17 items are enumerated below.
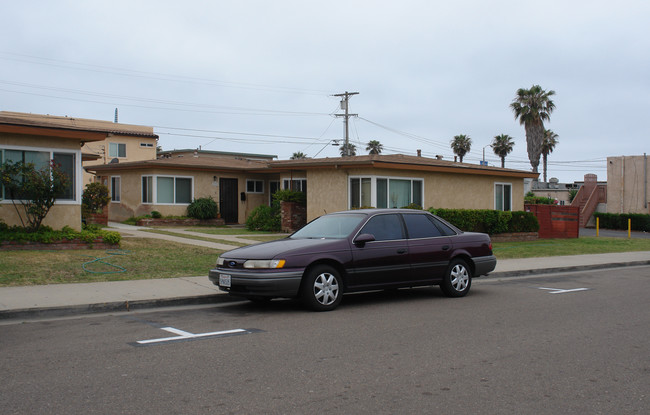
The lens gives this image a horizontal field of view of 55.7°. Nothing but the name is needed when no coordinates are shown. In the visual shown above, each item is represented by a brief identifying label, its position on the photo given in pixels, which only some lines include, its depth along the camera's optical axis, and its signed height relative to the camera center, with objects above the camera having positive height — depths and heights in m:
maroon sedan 8.95 -0.84
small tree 14.79 +0.49
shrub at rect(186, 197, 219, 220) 27.91 -0.11
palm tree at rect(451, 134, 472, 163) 66.50 +6.54
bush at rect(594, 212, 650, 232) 38.19 -1.01
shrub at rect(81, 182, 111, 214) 22.05 +0.39
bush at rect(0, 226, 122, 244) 14.73 -0.69
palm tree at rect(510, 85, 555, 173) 49.44 +7.58
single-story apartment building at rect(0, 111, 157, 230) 15.29 +1.44
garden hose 12.37 -1.18
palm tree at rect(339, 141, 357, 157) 61.69 +5.88
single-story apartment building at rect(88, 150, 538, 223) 23.30 +0.98
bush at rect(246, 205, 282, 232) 25.19 -0.54
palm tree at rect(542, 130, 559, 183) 68.87 +7.10
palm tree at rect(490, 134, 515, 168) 64.88 +6.32
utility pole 44.96 +7.32
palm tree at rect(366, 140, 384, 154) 68.25 +6.56
